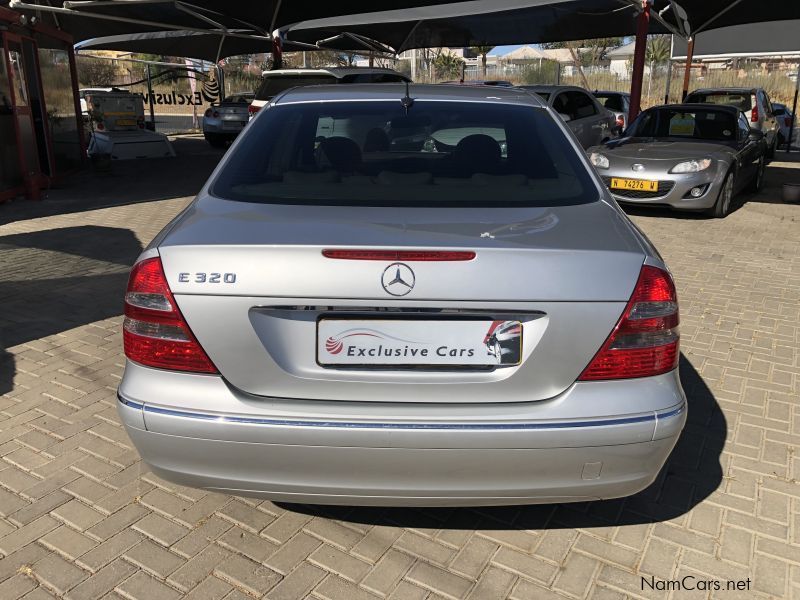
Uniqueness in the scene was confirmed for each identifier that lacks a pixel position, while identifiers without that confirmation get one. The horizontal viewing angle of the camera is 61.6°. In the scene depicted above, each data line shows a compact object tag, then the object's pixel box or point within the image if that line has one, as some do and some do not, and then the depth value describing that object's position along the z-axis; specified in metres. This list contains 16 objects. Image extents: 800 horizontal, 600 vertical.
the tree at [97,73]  33.28
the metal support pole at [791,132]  18.49
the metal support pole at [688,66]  17.90
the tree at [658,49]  46.09
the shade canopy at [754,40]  20.23
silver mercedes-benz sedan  1.95
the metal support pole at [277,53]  18.14
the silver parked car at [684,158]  8.51
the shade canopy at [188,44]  22.70
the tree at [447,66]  40.81
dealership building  9.33
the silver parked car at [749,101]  14.47
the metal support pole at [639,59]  12.77
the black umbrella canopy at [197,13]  13.34
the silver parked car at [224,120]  18.33
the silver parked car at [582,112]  12.01
